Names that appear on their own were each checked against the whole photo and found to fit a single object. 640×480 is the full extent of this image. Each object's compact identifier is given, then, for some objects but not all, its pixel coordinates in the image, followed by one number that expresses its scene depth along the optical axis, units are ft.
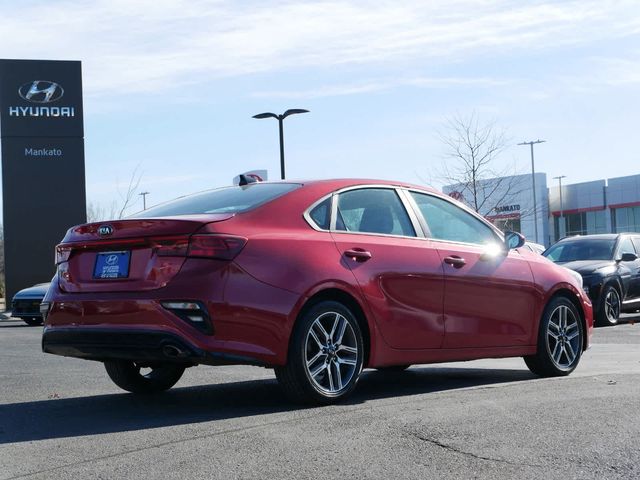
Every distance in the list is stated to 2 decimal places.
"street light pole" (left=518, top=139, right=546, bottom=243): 255.13
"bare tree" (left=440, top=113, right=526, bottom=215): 136.46
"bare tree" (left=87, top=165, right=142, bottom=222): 196.12
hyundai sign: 115.14
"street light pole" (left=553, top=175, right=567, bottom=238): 266.16
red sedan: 20.39
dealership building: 254.68
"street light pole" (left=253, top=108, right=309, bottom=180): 109.91
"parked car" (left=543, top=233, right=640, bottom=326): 54.95
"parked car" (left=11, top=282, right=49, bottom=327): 73.46
